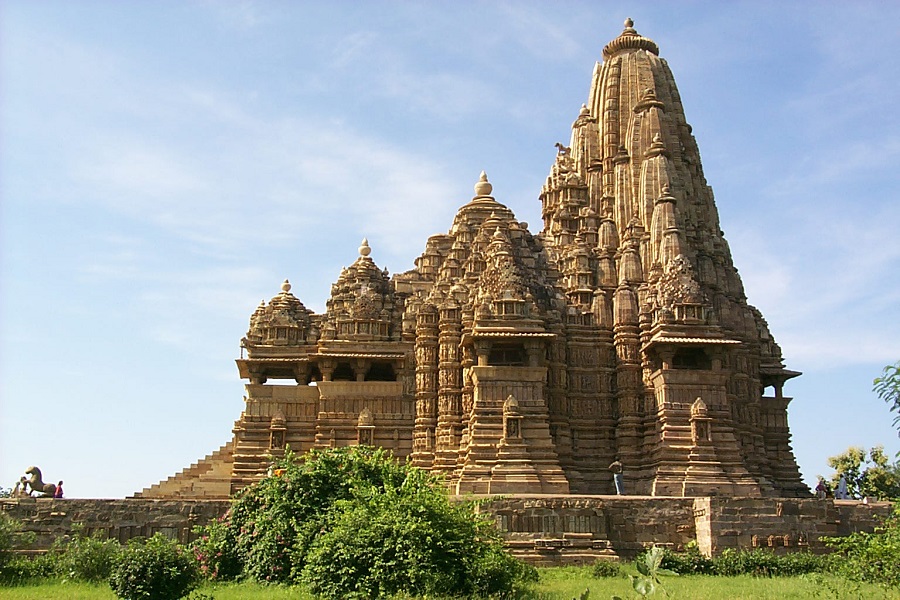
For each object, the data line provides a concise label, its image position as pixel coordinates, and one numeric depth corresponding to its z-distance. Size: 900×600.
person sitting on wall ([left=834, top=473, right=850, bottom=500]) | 37.97
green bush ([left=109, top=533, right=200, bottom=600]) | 15.48
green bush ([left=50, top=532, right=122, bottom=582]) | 20.66
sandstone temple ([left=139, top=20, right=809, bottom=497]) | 33.25
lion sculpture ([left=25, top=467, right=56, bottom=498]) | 29.81
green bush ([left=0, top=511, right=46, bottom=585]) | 21.23
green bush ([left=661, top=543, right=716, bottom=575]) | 23.48
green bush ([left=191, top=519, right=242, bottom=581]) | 19.75
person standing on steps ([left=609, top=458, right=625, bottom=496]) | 33.53
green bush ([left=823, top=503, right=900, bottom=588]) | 16.58
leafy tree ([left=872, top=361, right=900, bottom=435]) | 16.80
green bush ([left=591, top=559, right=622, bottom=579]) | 23.05
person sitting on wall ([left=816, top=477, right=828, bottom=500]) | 36.66
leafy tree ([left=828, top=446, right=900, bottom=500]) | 48.66
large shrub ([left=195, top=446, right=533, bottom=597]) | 16.67
